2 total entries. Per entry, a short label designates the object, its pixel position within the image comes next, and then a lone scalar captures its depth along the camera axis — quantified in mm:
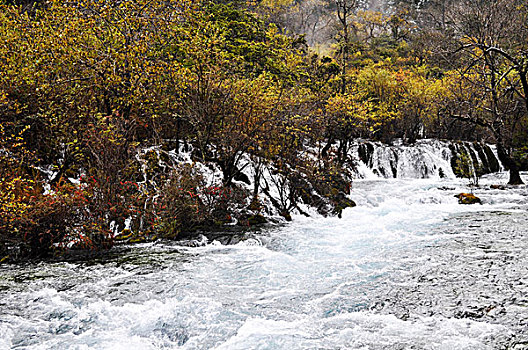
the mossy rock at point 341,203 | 11834
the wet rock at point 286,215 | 10945
